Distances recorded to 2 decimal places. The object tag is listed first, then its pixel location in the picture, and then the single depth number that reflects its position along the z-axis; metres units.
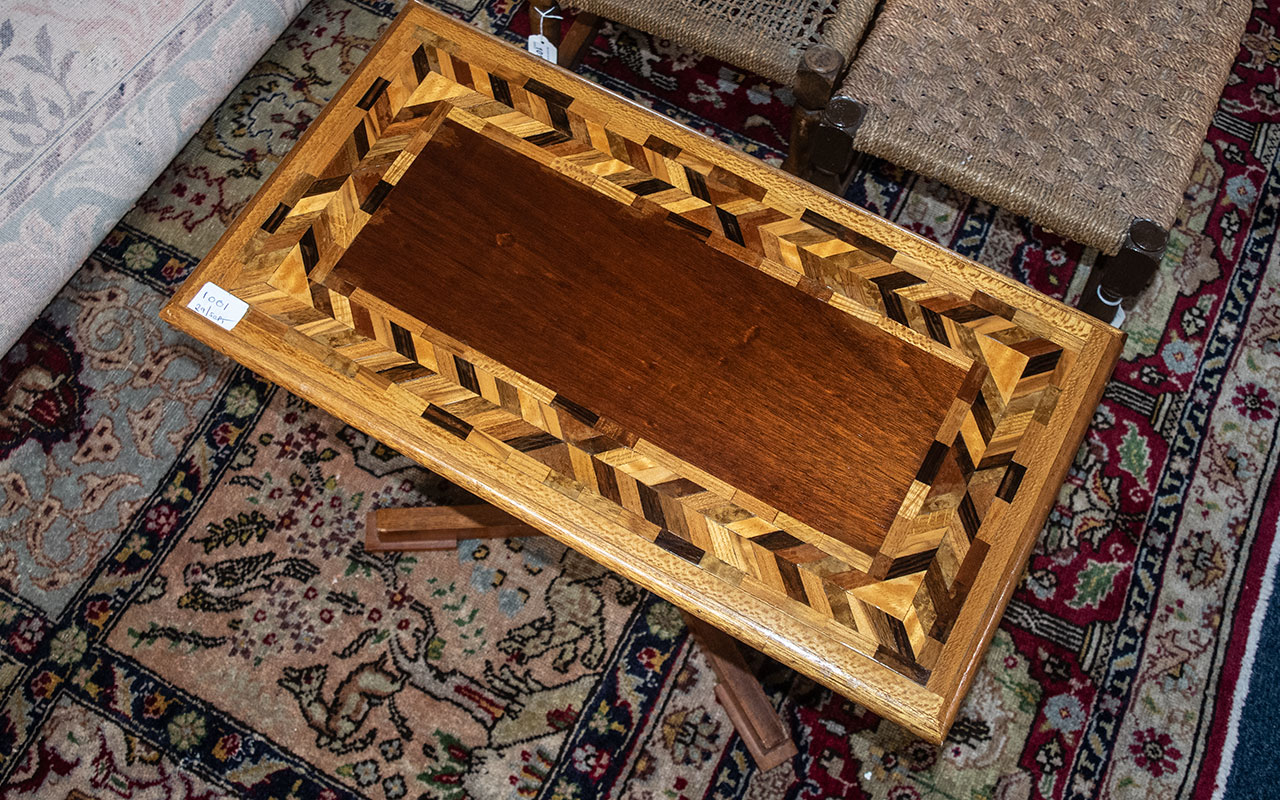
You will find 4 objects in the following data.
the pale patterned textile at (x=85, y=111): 1.65
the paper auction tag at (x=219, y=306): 1.27
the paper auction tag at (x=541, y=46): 1.85
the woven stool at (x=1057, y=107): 1.52
